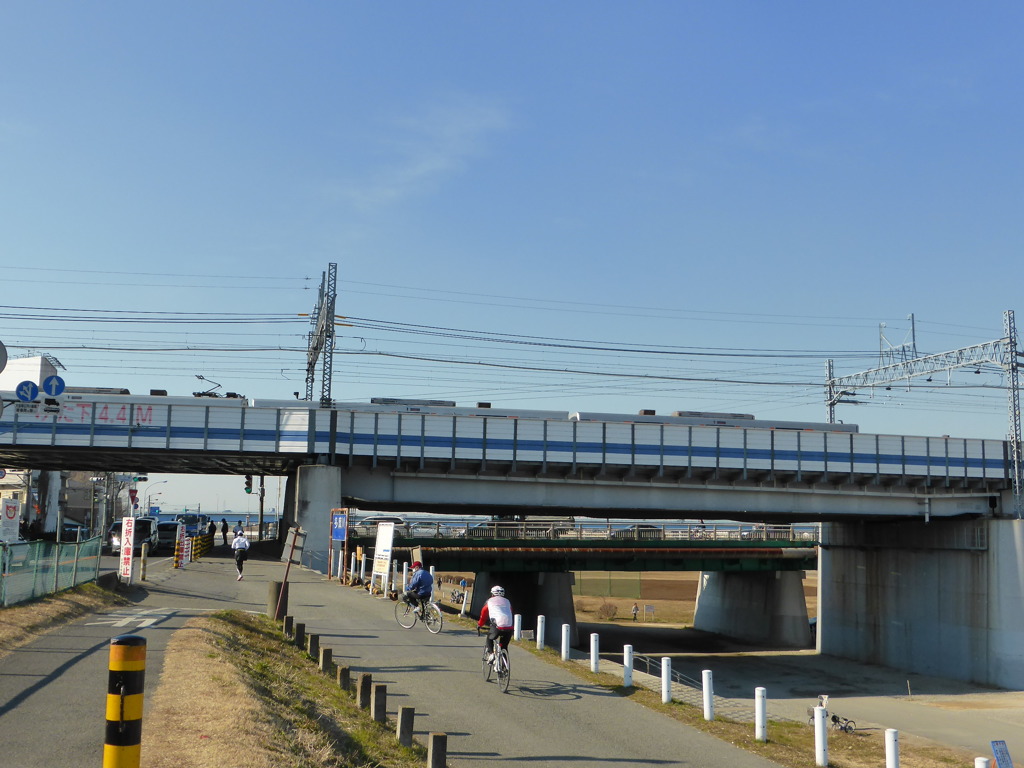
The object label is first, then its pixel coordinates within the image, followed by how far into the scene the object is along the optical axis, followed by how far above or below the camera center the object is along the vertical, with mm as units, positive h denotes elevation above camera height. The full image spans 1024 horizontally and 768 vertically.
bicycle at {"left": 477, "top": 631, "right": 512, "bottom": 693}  16328 -3163
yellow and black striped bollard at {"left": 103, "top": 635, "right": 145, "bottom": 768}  6043 -1513
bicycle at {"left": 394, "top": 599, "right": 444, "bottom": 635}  23484 -3359
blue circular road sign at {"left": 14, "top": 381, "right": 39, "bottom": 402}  18372 +1786
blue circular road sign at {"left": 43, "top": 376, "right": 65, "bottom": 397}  20031 +2109
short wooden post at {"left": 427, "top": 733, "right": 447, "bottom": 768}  10578 -3058
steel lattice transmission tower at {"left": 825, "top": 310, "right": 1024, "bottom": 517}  44625 +7345
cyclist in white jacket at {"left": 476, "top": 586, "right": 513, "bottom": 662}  16141 -2250
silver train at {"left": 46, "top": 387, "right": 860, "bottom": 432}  48125 +4607
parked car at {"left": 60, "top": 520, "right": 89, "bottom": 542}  76694 -5045
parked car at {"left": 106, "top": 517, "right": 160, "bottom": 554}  53906 -3105
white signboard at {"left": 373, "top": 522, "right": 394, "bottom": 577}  28027 -1935
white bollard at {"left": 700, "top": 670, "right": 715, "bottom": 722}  15914 -3537
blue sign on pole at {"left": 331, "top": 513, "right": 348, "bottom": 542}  35688 -1629
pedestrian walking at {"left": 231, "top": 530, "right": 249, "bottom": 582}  35406 -2504
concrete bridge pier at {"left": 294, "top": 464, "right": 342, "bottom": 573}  45688 -513
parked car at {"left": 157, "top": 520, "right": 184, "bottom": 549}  56344 -3187
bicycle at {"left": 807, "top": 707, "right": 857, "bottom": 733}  20984 -5257
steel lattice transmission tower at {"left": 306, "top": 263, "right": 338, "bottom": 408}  46594 +8647
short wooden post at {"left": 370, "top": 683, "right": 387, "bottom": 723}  13195 -3161
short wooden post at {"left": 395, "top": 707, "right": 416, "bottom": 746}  12094 -3212
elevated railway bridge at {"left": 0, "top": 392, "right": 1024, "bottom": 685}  47125 +1449
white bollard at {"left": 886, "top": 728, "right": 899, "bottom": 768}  13211 -3606
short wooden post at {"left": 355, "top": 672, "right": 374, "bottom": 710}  14156 -3210
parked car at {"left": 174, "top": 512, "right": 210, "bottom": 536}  67581 -3250
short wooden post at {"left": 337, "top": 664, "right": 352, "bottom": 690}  15633 -3316
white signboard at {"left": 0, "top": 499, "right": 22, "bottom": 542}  25141 -1106
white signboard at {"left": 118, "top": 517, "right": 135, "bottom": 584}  29234 -2236
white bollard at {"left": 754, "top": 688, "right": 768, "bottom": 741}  14951 -3642
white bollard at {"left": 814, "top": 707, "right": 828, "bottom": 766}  14050 -3726
